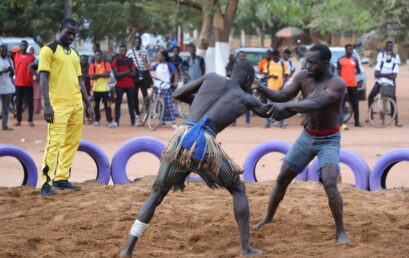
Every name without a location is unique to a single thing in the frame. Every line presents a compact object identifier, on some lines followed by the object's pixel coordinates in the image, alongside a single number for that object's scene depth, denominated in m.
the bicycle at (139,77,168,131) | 15.74
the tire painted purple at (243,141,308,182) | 9.29
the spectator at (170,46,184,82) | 18.49
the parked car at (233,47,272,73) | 21.31
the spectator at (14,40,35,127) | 15.61
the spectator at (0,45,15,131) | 14.88
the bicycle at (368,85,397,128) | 15.86
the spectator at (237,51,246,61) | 16.69
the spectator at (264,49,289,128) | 16.16
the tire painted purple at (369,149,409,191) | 8.62
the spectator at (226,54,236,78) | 17.56
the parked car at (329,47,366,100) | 21.53
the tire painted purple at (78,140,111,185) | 9.08
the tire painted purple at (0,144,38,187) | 8.66
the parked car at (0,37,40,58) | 20.61
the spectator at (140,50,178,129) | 15.77
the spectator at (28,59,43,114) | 17.78
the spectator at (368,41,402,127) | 15.68
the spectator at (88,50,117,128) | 15.63
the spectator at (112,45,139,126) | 15.71
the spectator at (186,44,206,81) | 17.67
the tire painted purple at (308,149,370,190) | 8.88
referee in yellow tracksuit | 7.90
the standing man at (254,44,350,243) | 6.14
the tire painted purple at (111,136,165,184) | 9.20
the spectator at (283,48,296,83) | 17.06
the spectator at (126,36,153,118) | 16.39
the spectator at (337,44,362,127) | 15.86
